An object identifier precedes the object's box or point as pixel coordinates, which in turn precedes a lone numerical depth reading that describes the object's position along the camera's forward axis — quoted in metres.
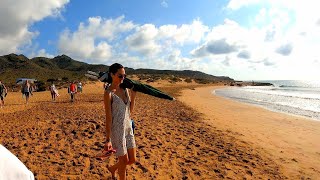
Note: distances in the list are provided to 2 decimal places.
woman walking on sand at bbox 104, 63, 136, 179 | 3.11
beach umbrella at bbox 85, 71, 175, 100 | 3.30
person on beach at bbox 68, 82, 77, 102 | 15.32
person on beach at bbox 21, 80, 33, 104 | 14.36
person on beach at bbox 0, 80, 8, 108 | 12.53
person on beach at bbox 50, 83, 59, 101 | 15.72
